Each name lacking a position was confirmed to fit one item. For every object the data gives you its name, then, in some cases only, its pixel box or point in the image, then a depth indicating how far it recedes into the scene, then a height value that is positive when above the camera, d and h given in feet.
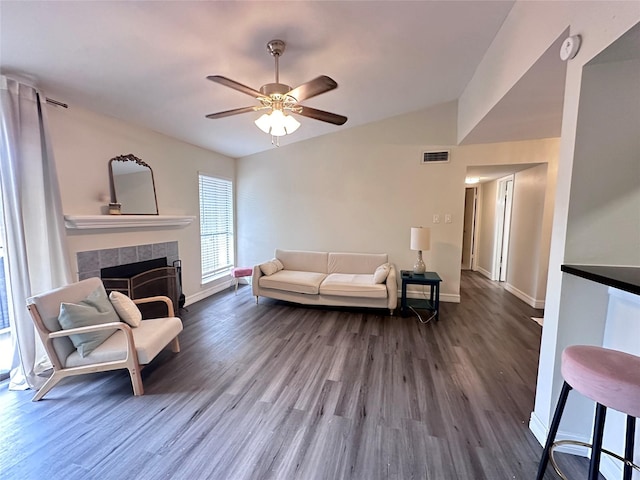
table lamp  12.46 -0.91
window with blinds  15.06 -0.55
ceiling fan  6.11 +2.91
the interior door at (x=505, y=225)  17.35 -0.34
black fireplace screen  9.81 -2.56
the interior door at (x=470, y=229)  22.65 -0.78
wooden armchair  6.49 -3.34
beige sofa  12.36 -2.98
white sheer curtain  6.73 +0.03
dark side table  11.86 -3.38
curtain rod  7.74 +3.21
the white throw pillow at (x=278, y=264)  14.83 -2.57
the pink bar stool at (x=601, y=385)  3.32 -2.08
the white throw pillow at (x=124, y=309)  7.75 -2.69
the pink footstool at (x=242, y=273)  15.17 -3.12
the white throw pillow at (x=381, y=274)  12.47 -2.56
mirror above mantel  9.91 +1.16
